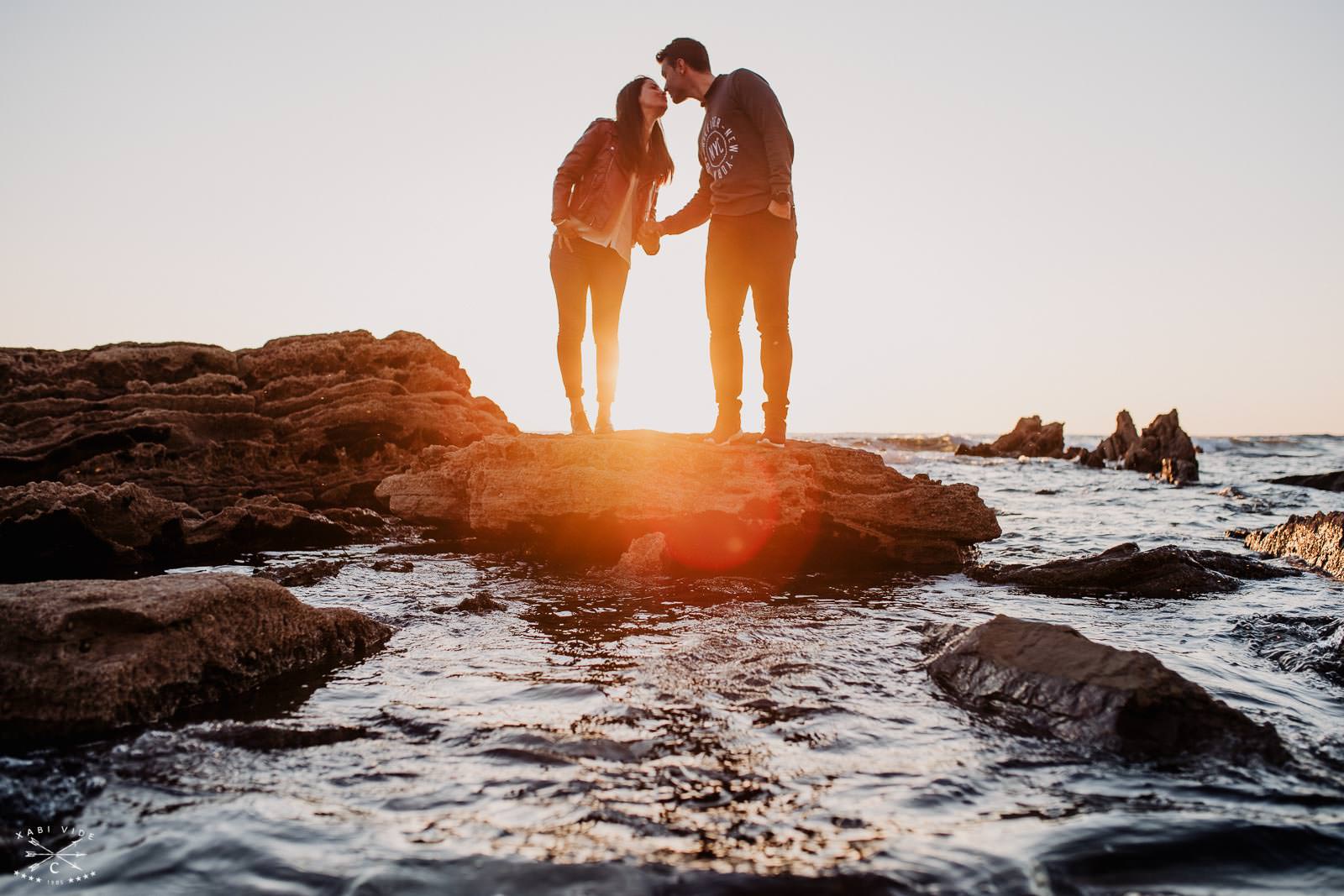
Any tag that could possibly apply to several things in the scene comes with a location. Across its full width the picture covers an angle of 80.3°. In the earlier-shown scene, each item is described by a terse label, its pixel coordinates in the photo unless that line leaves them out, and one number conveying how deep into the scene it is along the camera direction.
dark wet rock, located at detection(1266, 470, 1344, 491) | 19.18
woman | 8.07
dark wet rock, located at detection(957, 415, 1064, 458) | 41.72
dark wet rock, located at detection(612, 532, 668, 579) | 7.02
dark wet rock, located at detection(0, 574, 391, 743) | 3.06
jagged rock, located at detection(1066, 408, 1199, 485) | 24.64
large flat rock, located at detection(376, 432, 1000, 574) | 7.22
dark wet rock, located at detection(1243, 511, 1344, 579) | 7.50
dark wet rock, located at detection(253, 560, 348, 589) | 6.17
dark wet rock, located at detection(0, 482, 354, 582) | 6.80
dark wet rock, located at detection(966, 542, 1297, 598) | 6.49
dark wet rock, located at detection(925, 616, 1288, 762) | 2.97
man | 7.11
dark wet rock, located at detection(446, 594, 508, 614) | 5.40
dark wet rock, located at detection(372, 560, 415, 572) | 7.00
